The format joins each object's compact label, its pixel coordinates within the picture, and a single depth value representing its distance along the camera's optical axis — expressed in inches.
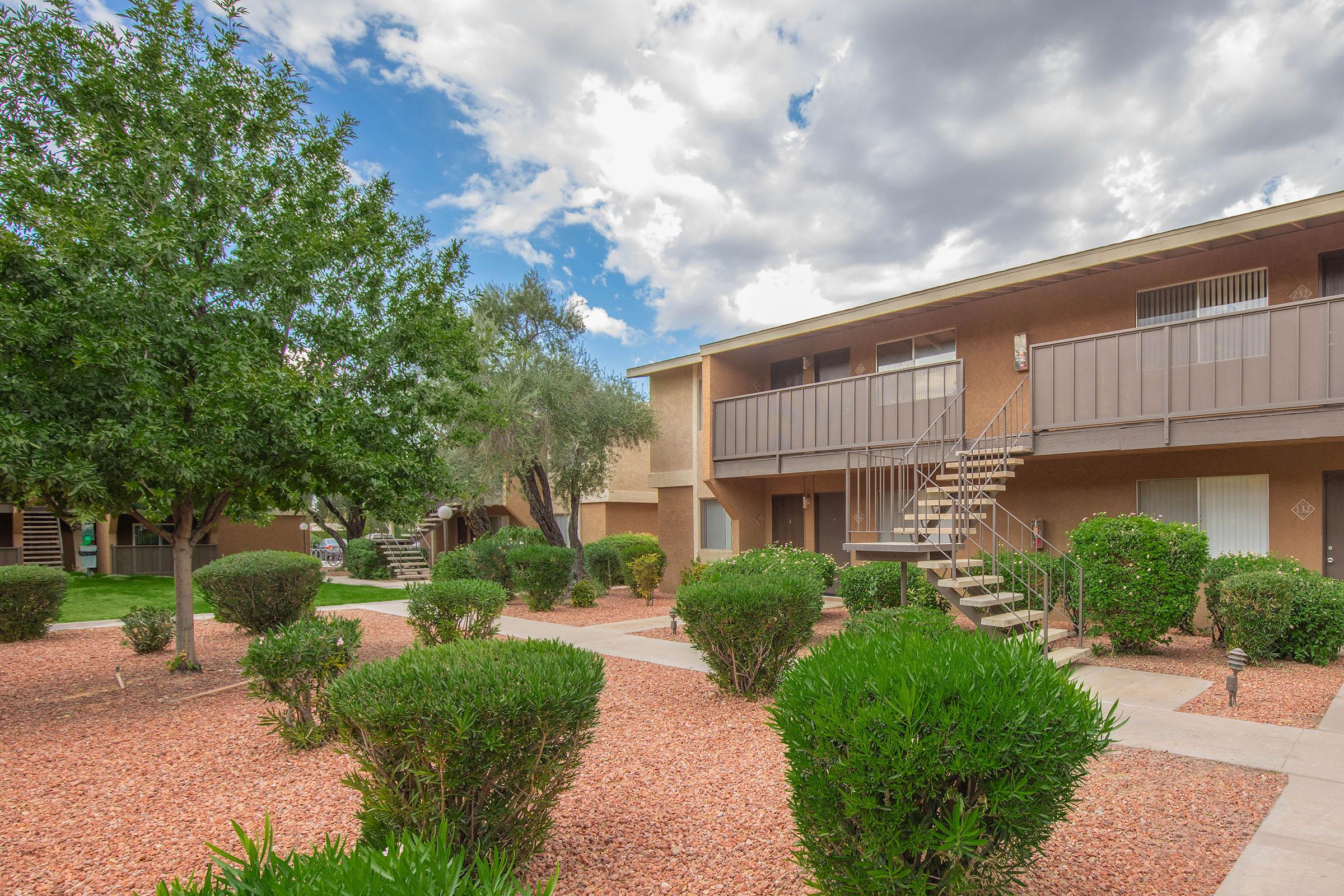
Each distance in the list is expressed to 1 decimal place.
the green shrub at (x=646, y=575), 696.4
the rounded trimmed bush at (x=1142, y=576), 356.2
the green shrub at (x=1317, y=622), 342.0
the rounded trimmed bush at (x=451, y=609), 391.2
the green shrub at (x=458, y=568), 657.6
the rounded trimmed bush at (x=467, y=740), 130.3
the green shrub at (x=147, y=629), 402.6
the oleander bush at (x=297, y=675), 239.5
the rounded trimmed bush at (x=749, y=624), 283.9
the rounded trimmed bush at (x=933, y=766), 110.1
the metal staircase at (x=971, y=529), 379.6
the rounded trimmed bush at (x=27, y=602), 479.8
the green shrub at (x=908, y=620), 211.0
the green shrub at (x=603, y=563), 778.8
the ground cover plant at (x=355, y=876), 62.5
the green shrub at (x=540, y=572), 606.5
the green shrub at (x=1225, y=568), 373.1
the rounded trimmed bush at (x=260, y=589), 459.8
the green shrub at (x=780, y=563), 451.2
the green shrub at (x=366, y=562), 1039.0
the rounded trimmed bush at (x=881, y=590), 451.2
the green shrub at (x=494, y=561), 657.6
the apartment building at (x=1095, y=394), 389.7
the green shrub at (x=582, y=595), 636.7
